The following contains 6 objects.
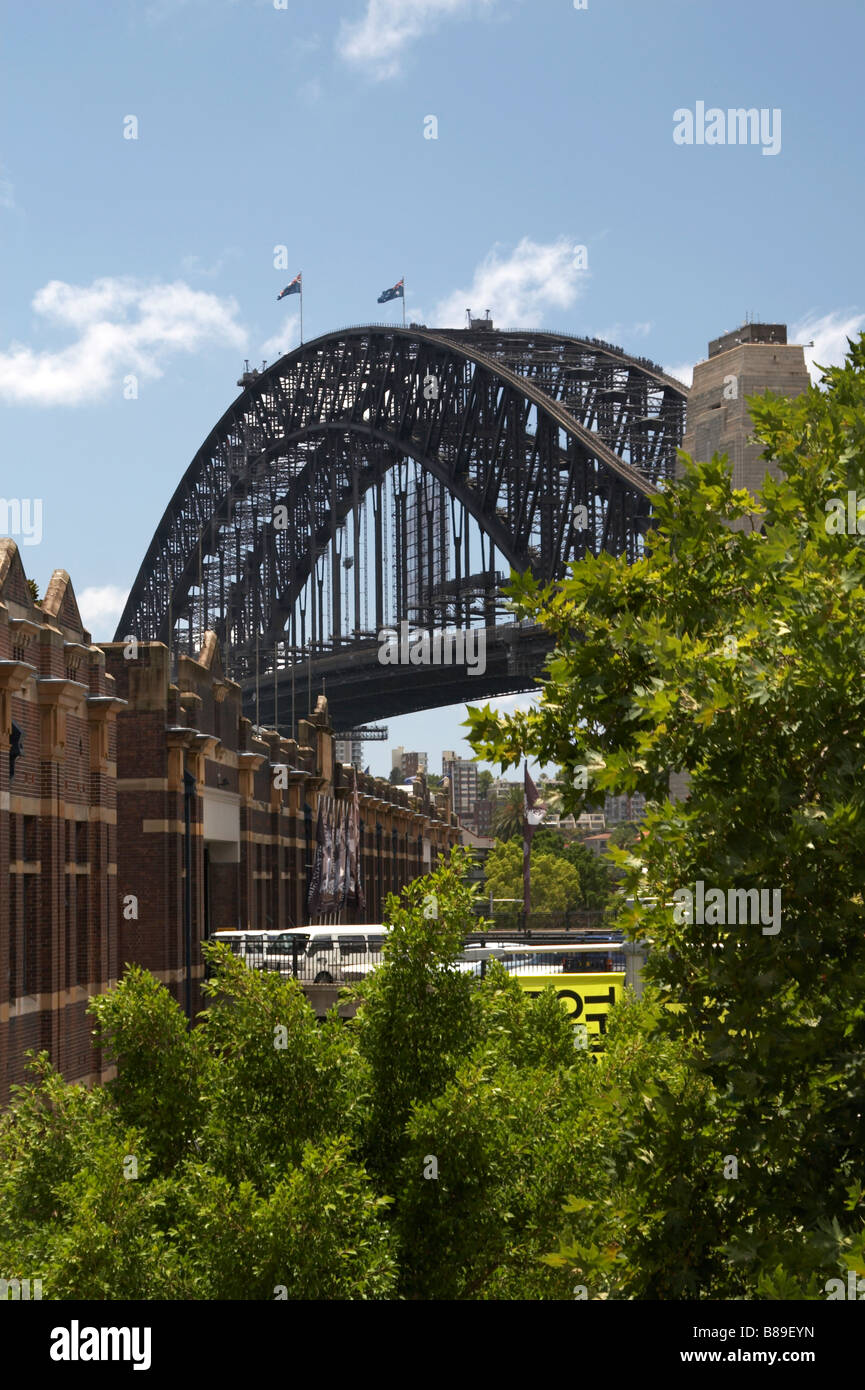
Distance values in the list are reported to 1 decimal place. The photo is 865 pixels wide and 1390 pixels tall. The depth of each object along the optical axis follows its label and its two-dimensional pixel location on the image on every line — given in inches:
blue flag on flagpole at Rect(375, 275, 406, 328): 5260.8
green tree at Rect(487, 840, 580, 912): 5487.2
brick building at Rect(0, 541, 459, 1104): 1016.2
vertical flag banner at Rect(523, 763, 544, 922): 2630.4
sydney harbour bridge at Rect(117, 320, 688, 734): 4756.4
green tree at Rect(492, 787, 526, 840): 5510.8
